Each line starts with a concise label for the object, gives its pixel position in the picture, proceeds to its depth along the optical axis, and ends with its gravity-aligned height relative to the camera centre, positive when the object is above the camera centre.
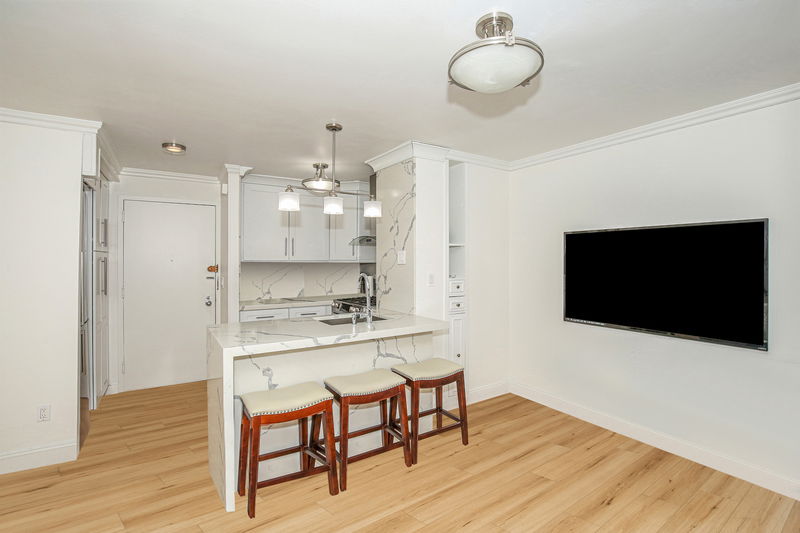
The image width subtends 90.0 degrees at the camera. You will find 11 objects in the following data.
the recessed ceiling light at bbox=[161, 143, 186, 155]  3.42 +1.02
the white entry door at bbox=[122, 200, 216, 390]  4.35 -0.28
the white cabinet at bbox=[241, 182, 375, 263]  4.67 +0.46
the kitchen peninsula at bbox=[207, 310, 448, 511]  2.25 -0.63
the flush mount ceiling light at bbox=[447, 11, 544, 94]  1.56 +0.85
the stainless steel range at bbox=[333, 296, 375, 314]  3.90 -0.42
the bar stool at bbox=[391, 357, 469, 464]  2.75 -0.79
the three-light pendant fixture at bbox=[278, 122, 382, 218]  2.93 +0.53
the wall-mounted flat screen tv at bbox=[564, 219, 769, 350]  2.51 -0.09
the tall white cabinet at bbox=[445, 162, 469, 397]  3.79 +0.01
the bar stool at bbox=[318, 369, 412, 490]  2.42 -0.81
